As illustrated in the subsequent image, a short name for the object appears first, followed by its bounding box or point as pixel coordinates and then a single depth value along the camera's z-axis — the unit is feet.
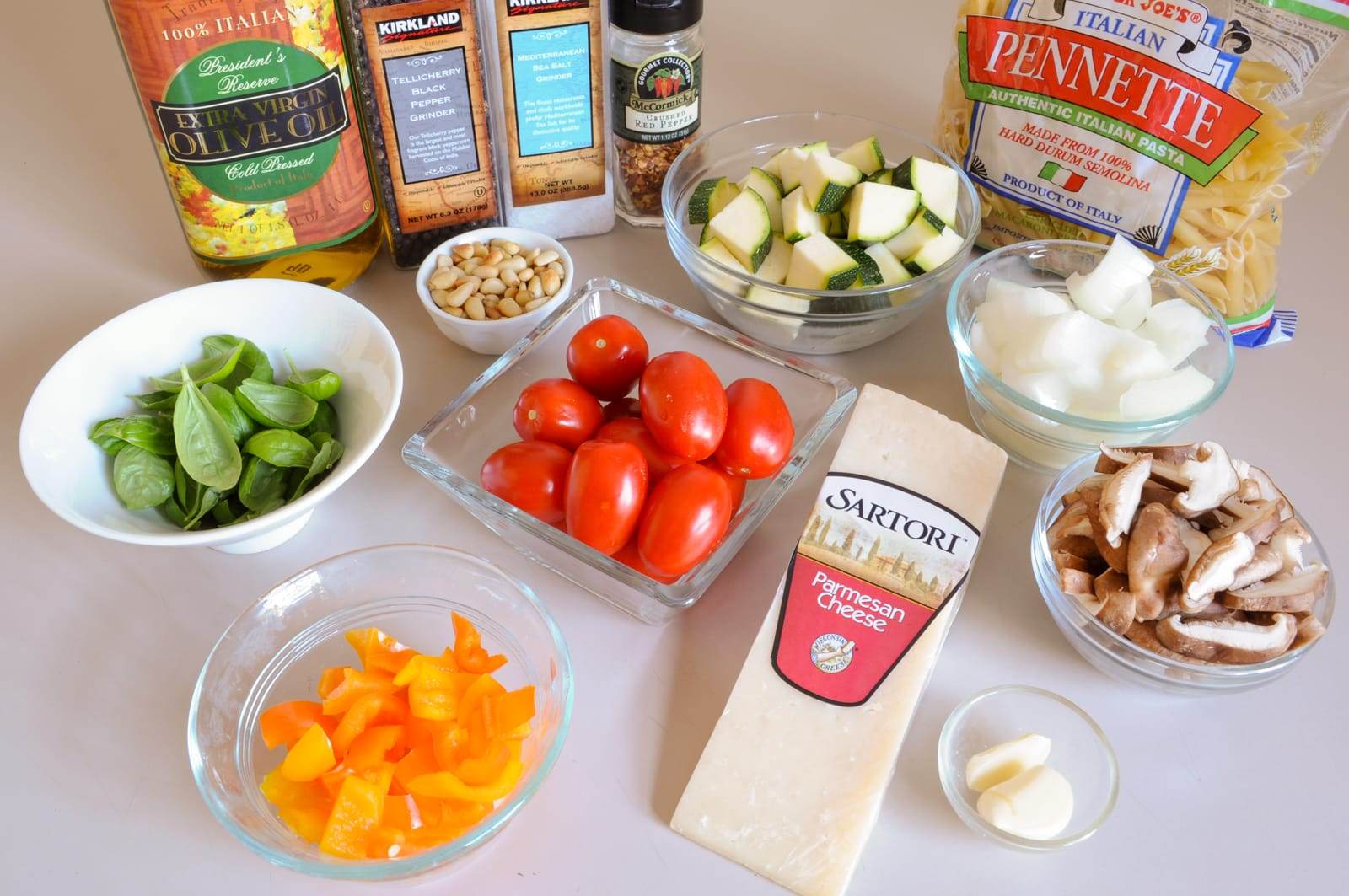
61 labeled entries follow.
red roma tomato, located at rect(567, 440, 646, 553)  2.67
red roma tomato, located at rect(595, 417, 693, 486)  2.91
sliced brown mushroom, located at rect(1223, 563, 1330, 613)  2.54
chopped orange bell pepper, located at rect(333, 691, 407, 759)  2.36
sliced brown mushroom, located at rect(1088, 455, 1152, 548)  2.64
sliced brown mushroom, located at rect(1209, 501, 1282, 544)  2.62
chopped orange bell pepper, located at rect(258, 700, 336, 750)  2.42
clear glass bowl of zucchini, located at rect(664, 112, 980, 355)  3.39
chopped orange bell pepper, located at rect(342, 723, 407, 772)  2.32
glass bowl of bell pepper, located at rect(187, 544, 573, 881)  2.23
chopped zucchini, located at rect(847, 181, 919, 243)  3.42
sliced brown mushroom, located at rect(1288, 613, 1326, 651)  2.52
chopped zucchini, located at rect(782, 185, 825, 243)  3.49
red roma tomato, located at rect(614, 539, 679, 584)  2.80
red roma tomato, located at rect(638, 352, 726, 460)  2.81
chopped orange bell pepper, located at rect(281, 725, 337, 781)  2.30
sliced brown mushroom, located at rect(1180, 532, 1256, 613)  2.50
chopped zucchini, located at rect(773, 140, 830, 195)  3.61
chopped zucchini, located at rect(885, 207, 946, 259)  3.46
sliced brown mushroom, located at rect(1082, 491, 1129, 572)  2.64
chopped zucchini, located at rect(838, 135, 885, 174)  3.69
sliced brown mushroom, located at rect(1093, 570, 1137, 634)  2.57
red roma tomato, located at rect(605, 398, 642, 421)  3.19
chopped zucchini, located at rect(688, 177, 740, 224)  3.67
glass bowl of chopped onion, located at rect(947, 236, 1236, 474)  2.99
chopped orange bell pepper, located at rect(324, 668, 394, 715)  2.39
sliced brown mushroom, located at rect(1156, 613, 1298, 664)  2.49
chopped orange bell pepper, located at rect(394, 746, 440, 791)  2.33
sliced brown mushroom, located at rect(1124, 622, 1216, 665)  2.53
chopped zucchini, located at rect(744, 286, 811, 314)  3.38
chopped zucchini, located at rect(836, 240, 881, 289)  3.41
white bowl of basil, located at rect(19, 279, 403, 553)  2.76
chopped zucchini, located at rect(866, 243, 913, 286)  3.43
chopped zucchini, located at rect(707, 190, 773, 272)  3.45
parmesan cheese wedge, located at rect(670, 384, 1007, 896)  2.41
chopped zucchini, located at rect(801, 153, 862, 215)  3.48
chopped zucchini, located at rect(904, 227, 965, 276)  3.44
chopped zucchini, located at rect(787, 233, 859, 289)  3.34
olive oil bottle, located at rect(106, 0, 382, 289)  3.04
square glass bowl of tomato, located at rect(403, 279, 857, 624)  2.73
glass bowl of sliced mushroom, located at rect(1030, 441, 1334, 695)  2.51
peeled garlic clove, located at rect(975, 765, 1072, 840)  2.38
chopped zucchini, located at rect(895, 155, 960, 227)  3.55
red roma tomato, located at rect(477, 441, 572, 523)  2.82
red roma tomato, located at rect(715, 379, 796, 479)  2.90
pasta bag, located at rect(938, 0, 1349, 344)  3.20
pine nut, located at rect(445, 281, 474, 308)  3.45
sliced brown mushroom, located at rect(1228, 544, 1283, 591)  2.55
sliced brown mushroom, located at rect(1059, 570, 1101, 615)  2.62
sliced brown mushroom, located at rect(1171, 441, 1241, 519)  2.69
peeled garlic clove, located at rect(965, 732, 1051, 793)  2.48
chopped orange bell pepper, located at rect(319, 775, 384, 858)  2.19
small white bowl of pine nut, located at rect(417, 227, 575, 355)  3.46
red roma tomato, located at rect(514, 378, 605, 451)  2.97
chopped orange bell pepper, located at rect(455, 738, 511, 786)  2.28
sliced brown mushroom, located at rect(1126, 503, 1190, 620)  2.55
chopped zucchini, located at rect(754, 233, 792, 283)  3.54
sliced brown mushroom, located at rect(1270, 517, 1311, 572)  2.62
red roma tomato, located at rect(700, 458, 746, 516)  2.98
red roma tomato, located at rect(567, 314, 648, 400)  3.11
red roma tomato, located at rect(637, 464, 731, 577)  2.64
